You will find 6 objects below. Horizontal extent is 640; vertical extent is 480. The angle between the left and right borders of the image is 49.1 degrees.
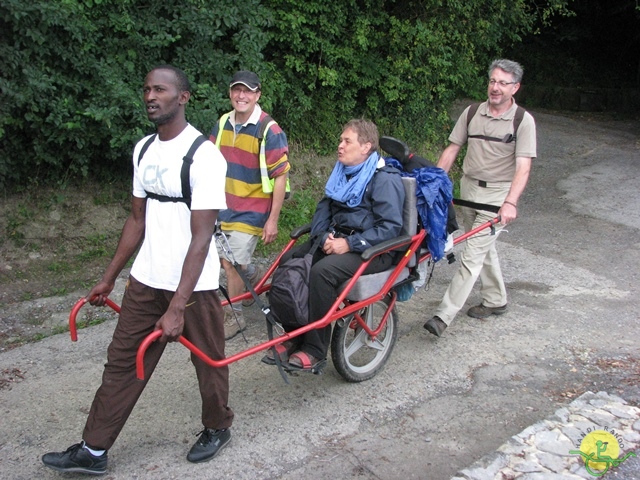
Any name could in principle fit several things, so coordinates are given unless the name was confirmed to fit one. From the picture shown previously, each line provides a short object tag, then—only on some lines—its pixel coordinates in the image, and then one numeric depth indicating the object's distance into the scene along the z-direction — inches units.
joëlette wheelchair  165.2
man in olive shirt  207.9
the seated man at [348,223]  163.5
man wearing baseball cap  196.5
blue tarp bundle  180.9
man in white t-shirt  131.9
